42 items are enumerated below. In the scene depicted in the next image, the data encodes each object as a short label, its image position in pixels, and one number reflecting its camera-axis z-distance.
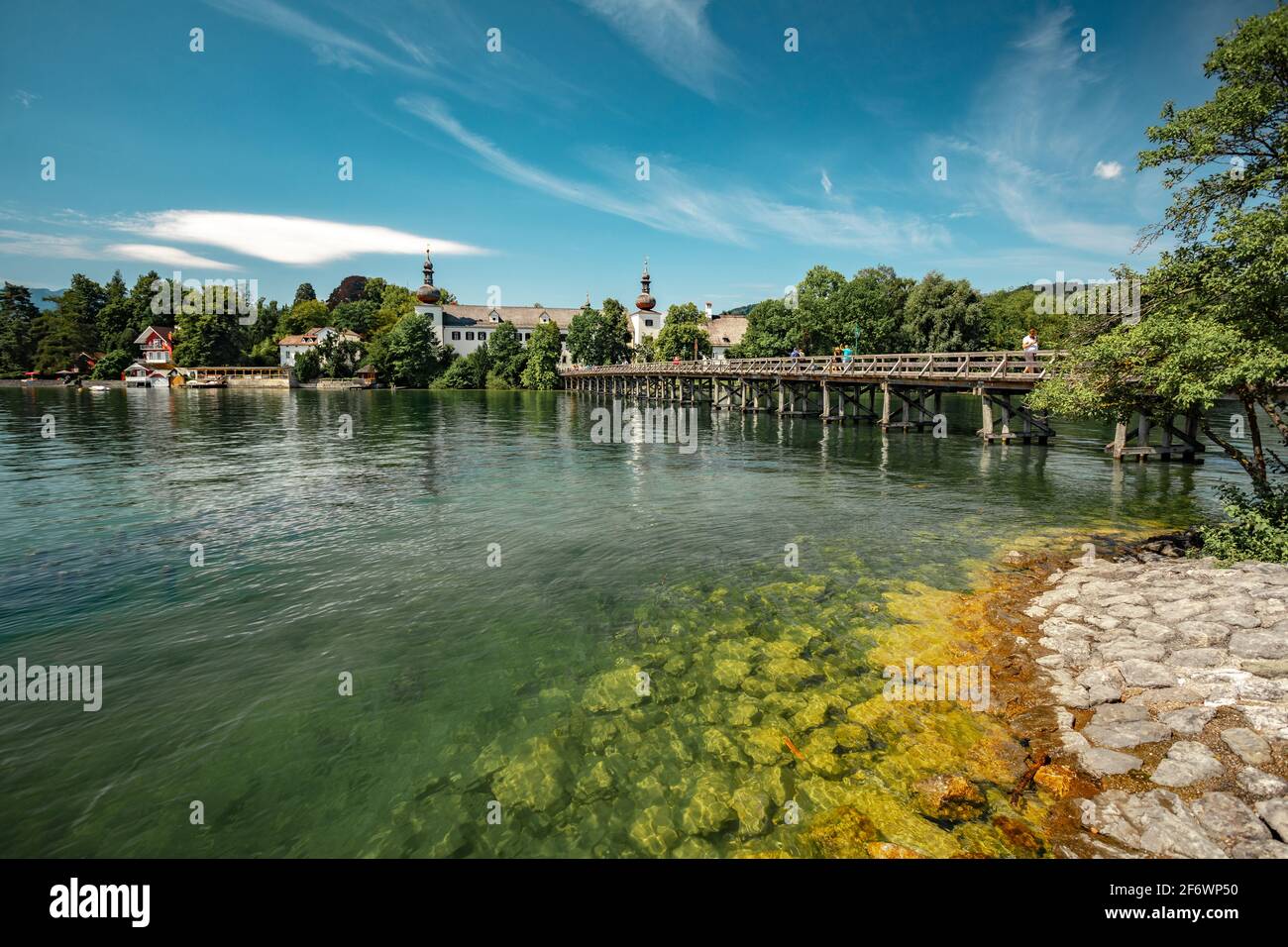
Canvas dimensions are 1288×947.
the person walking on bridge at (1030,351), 27.38
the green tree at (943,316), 68.06
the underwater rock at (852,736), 6.31
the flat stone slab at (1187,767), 5.05
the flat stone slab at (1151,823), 4.43
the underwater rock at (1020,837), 4.79
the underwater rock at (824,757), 5.89
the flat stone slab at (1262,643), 6.58
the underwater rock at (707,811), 5.19
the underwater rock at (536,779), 5.55
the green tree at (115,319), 107.22
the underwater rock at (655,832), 4.98
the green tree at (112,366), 100.12
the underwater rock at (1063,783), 5.34
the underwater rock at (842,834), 4.91
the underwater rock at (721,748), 6.07
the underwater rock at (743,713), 6.72
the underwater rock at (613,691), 7.12
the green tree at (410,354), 104.94
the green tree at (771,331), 78.12
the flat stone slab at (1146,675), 6.54
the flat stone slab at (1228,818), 4.38
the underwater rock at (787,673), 7.51
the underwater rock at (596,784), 5.61
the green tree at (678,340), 98.50
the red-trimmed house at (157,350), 106.00
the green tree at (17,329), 101.03
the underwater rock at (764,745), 6.09
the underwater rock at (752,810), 5.16
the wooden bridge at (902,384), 25.99
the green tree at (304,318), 129.12
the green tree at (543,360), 103.44
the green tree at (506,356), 106.56
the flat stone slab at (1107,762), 5.45
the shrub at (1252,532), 10.04
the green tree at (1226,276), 9.68
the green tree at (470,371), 106.69
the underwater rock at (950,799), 5.27
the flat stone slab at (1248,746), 5.04
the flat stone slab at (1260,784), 4.68
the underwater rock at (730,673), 7.52
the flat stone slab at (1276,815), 4.31
